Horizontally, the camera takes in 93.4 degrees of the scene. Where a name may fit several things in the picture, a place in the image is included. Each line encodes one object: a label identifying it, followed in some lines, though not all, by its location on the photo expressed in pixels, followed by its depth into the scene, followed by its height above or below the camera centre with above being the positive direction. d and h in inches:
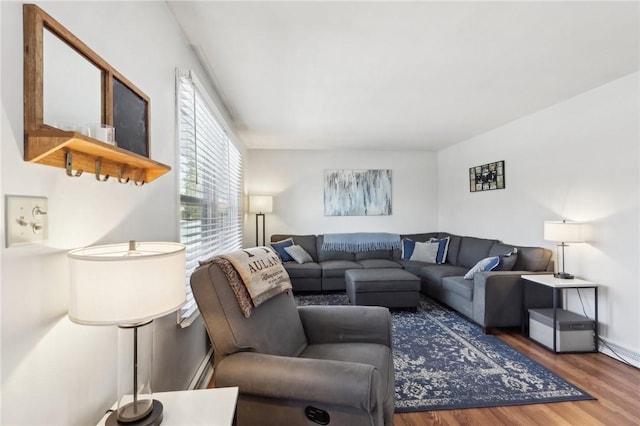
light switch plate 27.7 -0.6
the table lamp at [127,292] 29.9 -8.2
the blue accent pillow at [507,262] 128.6 -21.0
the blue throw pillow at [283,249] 184.9 -22.1
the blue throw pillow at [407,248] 193.3 -22.6
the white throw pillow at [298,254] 183.5 -24.9
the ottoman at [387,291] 139.8 -36.1
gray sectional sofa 119.0 -30.5
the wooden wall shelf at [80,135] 29.4 +11.0
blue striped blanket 197.5 -19.0
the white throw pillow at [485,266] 128.6 -22.9
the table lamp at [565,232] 106.8 -6.9
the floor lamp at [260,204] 193.3 +6.0
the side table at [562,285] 103.4 -25.2
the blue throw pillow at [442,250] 184.2 -22.8
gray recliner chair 47.8 -27.5
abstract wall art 211.5 +14.8
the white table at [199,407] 37.9 -26.1
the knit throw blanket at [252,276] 59.8 -13.5
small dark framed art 156.0 +19.8
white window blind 74.4 +11.2
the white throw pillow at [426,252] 185.5 -24.2
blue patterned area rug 77.4 -47.5
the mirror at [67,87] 32.0 +14.8
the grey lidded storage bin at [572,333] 102.7 -41.5
